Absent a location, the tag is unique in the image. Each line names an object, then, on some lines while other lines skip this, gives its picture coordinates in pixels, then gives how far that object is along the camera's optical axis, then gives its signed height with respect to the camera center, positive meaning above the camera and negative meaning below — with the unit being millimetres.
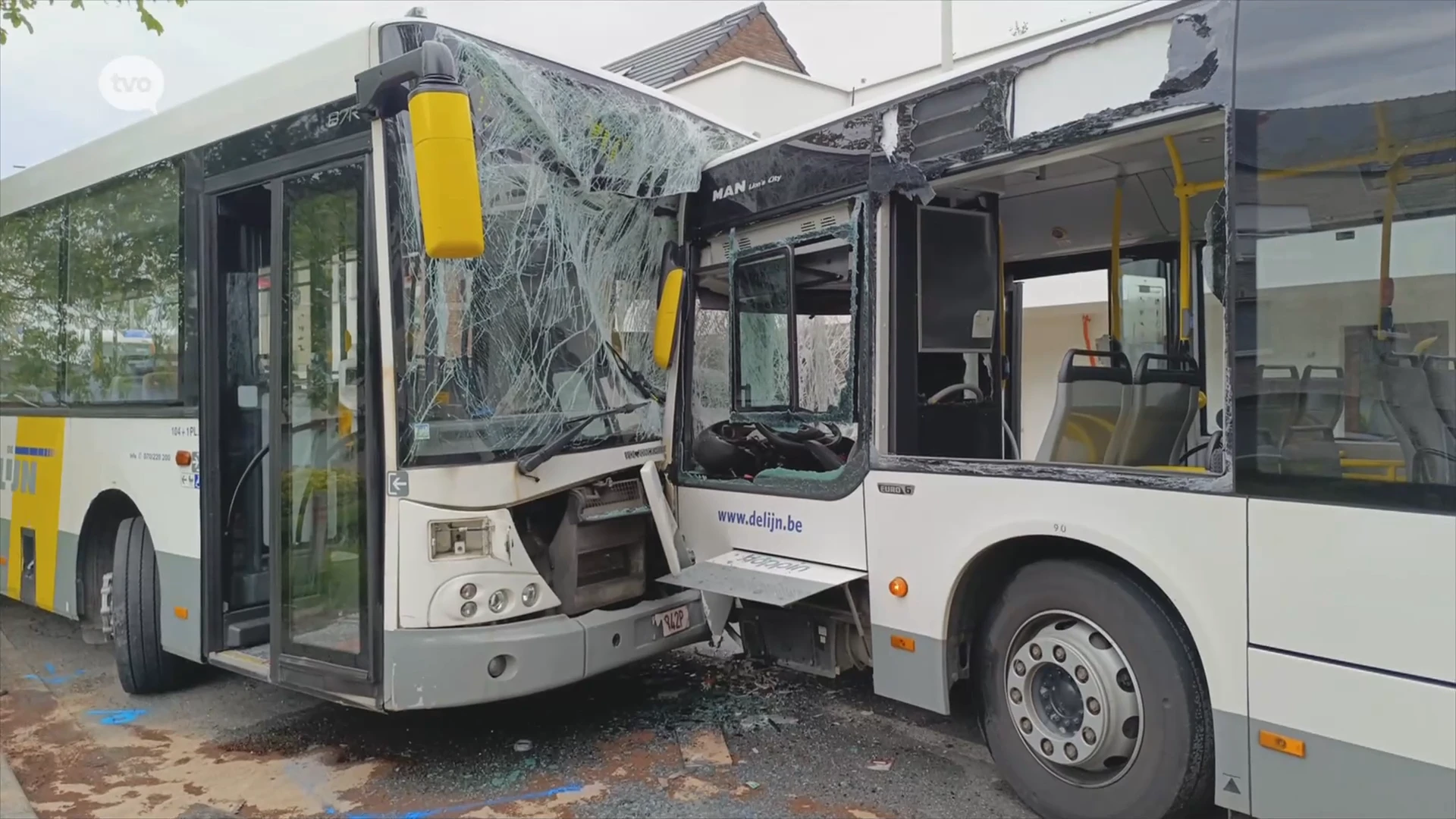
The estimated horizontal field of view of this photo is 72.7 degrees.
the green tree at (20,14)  5566 +2218
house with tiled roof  12977 +4307
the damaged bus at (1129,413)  2797 -49
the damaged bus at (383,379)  4152 +116
